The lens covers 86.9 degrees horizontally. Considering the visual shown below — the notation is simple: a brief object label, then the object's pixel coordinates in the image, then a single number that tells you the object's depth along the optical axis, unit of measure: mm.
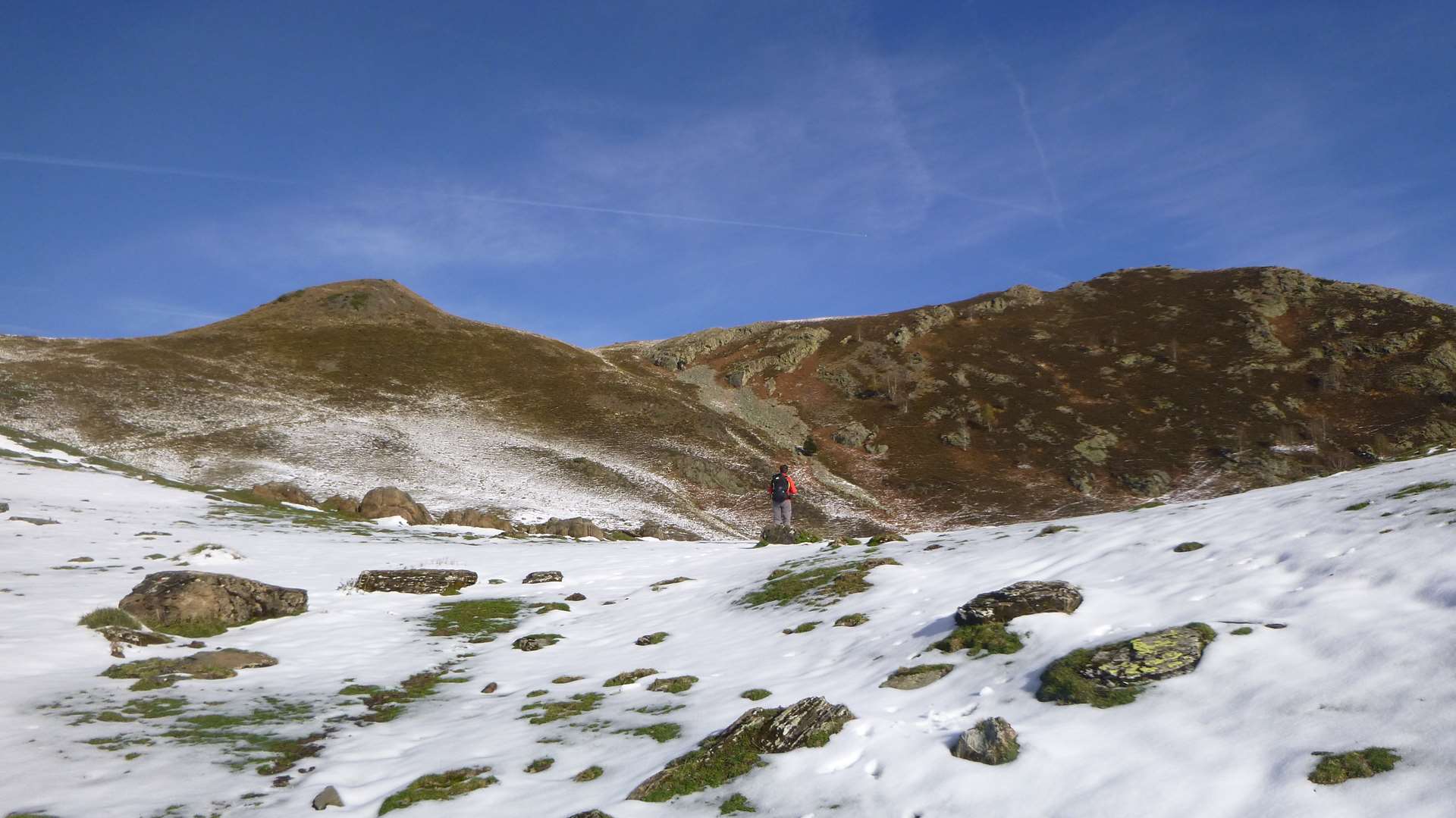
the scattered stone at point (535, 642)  15609
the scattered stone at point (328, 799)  8375
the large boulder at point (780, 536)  27594
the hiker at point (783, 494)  31703
